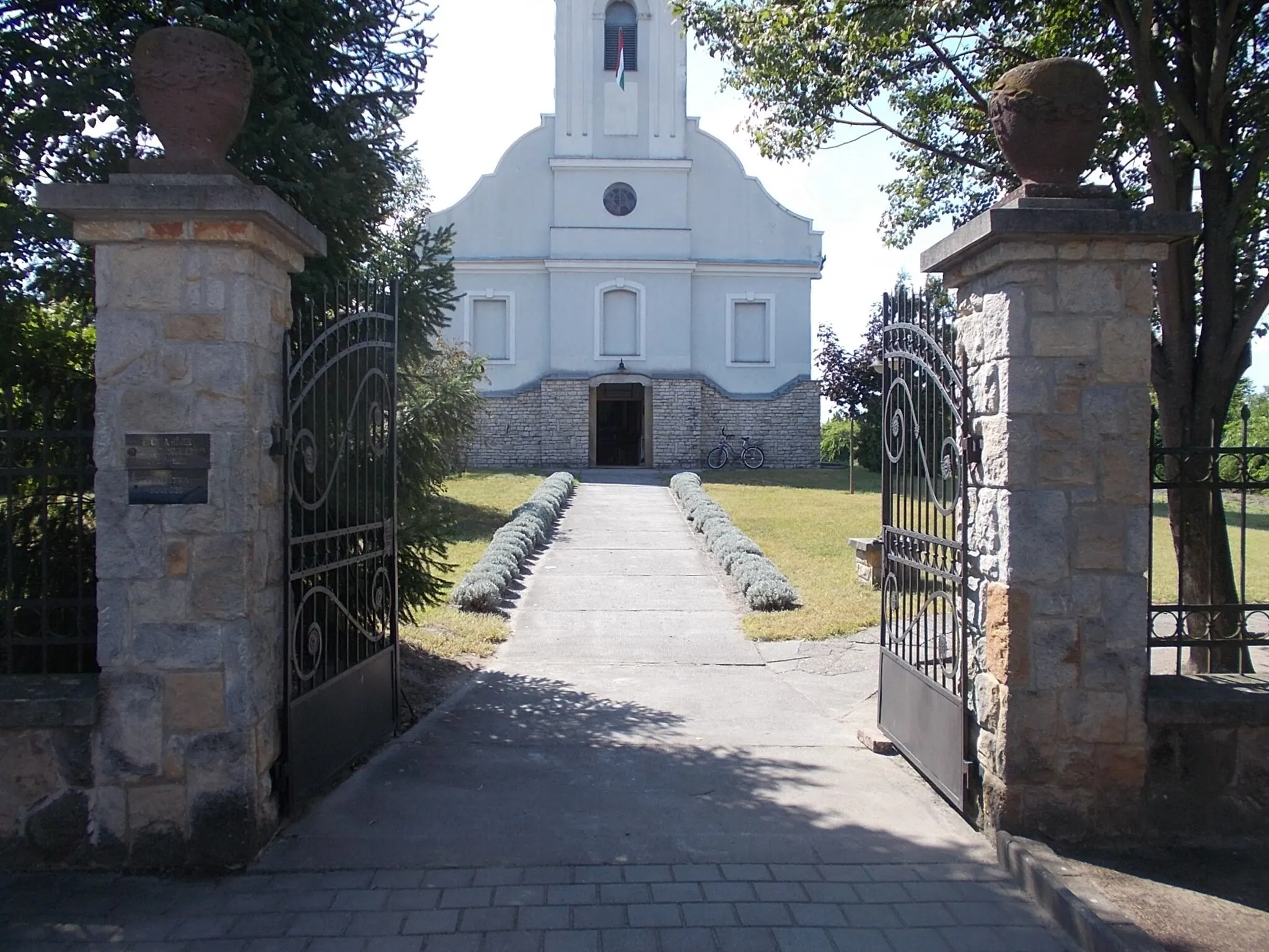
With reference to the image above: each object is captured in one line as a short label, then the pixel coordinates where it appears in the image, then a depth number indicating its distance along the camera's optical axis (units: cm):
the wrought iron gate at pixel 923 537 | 474
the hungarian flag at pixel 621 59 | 2849
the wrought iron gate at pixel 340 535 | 475
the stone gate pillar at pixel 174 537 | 416
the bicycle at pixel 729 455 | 2947
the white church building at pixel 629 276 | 2938
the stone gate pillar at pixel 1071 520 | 425
